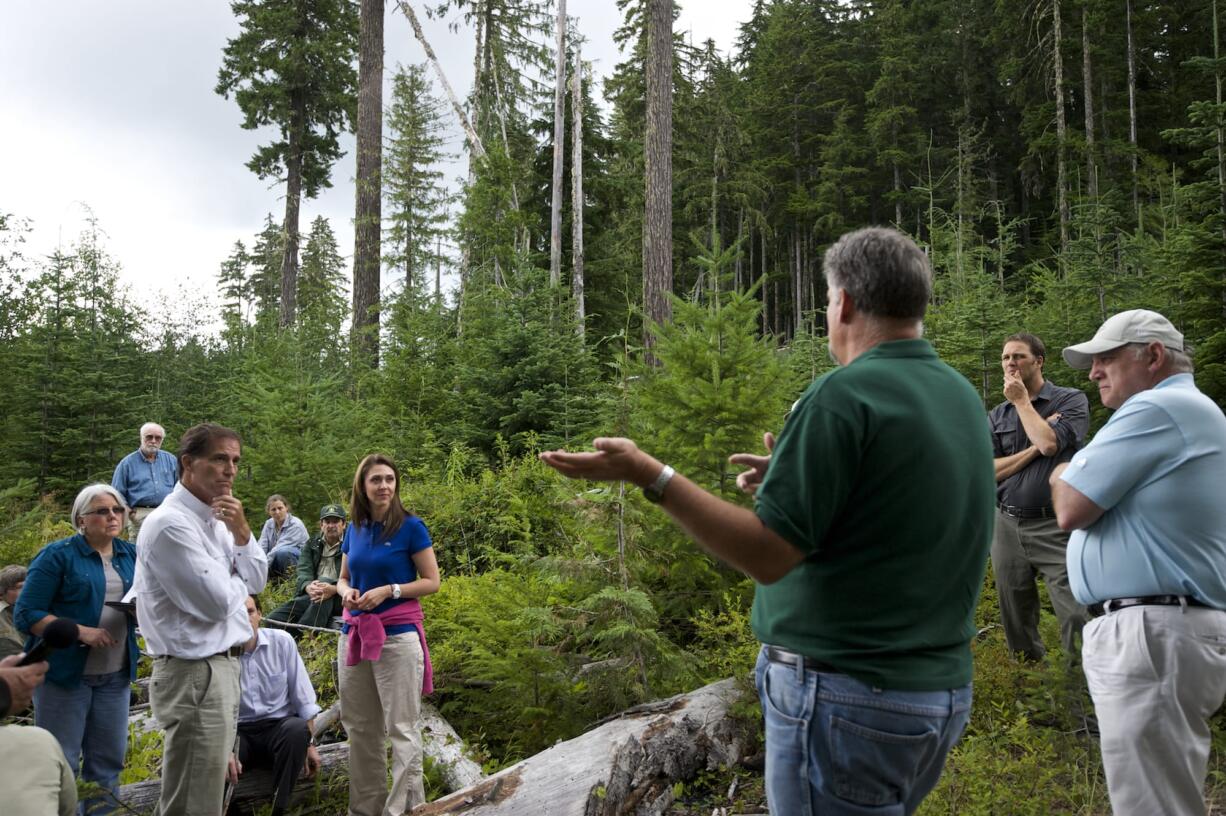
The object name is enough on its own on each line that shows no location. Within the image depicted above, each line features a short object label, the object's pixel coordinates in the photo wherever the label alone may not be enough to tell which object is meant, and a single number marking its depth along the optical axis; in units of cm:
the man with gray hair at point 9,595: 597
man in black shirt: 507
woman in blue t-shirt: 506
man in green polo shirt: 175
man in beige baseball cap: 272
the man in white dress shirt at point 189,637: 389
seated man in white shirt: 542
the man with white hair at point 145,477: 1012
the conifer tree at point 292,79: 2384
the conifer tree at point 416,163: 3828
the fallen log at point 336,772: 512
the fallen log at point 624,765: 432
